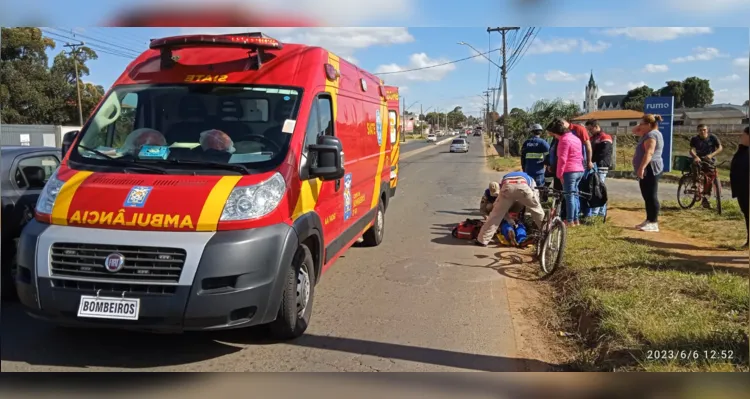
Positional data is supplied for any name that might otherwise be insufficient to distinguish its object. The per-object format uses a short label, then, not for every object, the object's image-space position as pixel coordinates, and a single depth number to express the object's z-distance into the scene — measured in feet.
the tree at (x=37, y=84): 64.49
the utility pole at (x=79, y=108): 95.20
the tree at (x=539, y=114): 113.19
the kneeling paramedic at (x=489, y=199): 27.84
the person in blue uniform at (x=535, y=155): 30.66
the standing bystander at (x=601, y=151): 32.37
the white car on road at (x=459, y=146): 147.95
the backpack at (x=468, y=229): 27.71
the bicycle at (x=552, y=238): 20.62
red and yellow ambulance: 12.05
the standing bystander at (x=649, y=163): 26.73
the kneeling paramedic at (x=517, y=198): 24.38
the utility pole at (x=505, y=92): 121.39
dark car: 17.19
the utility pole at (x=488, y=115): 264.62
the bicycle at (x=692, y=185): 34.99
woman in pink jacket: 27.78
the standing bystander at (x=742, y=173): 20.51
